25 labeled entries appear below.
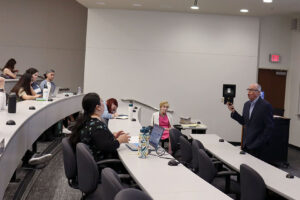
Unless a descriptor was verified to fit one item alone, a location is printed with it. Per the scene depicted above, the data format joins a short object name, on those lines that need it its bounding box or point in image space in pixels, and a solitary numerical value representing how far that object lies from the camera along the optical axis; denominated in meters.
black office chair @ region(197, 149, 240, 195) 4.14
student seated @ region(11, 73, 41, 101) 6.65
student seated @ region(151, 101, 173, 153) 7.16
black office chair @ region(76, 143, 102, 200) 3.47
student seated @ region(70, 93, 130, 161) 3.94
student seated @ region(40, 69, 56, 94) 7.57
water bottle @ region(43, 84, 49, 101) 6.83
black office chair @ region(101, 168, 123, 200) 2.53
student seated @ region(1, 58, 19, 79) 9.02
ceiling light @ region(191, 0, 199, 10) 8.18
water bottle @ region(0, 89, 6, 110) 4.93
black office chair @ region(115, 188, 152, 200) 2.14
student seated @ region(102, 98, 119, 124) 7.03
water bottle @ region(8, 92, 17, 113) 4.75
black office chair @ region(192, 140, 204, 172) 4.54
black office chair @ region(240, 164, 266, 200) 3.42
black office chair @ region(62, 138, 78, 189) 3.89
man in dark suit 5.22
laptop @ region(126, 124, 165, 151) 4.32
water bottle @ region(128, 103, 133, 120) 6.93
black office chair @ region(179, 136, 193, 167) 5.00
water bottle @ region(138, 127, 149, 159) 3.98
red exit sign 10.02
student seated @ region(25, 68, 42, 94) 7.08
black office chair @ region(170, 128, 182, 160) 5.70
